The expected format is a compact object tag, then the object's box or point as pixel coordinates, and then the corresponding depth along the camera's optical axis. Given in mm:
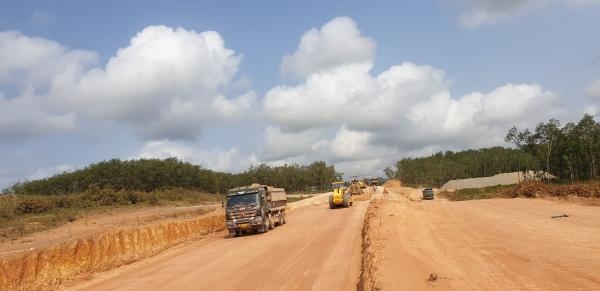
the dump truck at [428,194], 73750
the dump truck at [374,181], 90938
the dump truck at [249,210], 31000
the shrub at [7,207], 43406
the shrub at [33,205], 47406
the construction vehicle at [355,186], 66294
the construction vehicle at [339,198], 50656
